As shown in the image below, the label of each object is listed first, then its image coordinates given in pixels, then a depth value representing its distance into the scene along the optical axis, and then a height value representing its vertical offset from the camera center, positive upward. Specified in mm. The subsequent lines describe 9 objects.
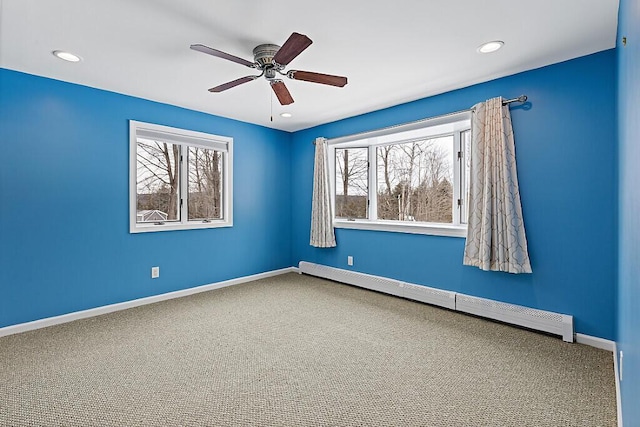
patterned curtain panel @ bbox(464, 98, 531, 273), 2902 +147
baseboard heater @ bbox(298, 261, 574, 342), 2730 -913
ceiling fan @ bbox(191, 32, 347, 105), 2000 +1030
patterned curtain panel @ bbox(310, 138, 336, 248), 4672 +99
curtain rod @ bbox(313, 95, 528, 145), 2900 +1042
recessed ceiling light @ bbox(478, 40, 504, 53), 2439 +1275
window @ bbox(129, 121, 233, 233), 3756 +431
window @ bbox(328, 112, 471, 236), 3691 +473
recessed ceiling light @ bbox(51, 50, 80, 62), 2561 +1267
